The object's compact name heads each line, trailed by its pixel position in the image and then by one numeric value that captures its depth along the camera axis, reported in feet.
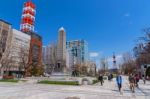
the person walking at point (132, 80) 34.31
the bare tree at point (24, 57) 101.03
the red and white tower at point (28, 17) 195.63
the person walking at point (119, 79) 33.63
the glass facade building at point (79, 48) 305.61
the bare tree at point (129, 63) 133.82
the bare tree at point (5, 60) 88.79
